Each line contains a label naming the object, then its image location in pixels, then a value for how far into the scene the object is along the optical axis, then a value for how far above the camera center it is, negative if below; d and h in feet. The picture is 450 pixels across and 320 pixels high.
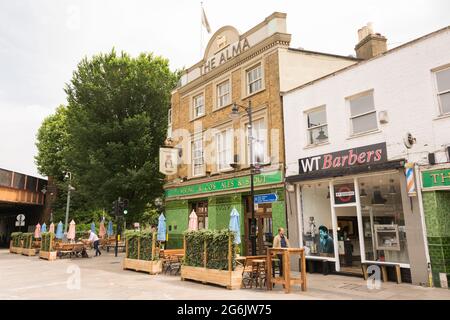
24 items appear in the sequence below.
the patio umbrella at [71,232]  75.25 +1.11
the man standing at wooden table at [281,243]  36.56 -0.85
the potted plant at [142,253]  46.90 -2.18
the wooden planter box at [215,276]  34.91 -4.08
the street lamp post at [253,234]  42.95 +0.11
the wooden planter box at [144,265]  46.37 -3.77
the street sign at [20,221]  99.61 +4.67
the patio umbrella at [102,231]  93.47 +1.52
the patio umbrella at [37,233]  82.28 +1.09
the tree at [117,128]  79.36 +24.12
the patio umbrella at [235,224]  37.72 +1.23
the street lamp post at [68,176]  104.15 +19.48
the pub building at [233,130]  54.39 +18.43
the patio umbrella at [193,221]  51.42 +2.09
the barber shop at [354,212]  38.01 +2.57
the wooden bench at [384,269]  36.41 -3.69
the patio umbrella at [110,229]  94.84 +2.03
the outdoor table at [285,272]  32.42 -3.38
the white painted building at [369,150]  35.37 +9.12
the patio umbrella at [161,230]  51.19 +0.89
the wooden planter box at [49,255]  68.33 -3.25
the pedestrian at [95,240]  76.88 -0.61
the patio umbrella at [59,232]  76.43 +1.06
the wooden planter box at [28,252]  80.38 -3.06
